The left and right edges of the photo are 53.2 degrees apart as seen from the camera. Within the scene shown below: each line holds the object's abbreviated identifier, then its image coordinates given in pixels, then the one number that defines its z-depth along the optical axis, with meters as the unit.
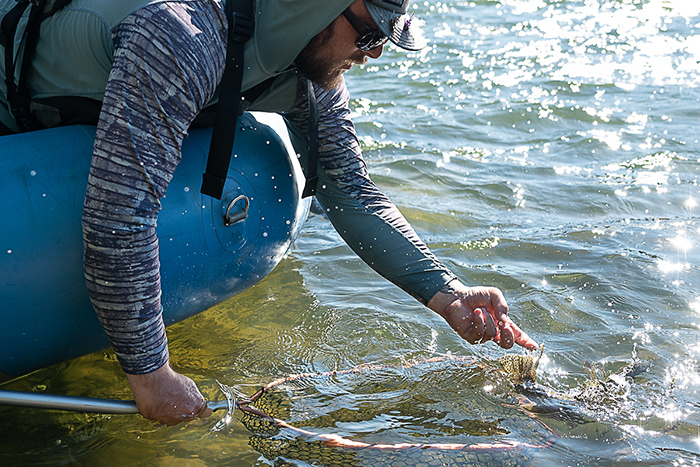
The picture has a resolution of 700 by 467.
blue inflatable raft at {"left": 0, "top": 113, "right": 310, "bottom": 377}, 2.31
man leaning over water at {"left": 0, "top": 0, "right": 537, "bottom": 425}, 2.01
